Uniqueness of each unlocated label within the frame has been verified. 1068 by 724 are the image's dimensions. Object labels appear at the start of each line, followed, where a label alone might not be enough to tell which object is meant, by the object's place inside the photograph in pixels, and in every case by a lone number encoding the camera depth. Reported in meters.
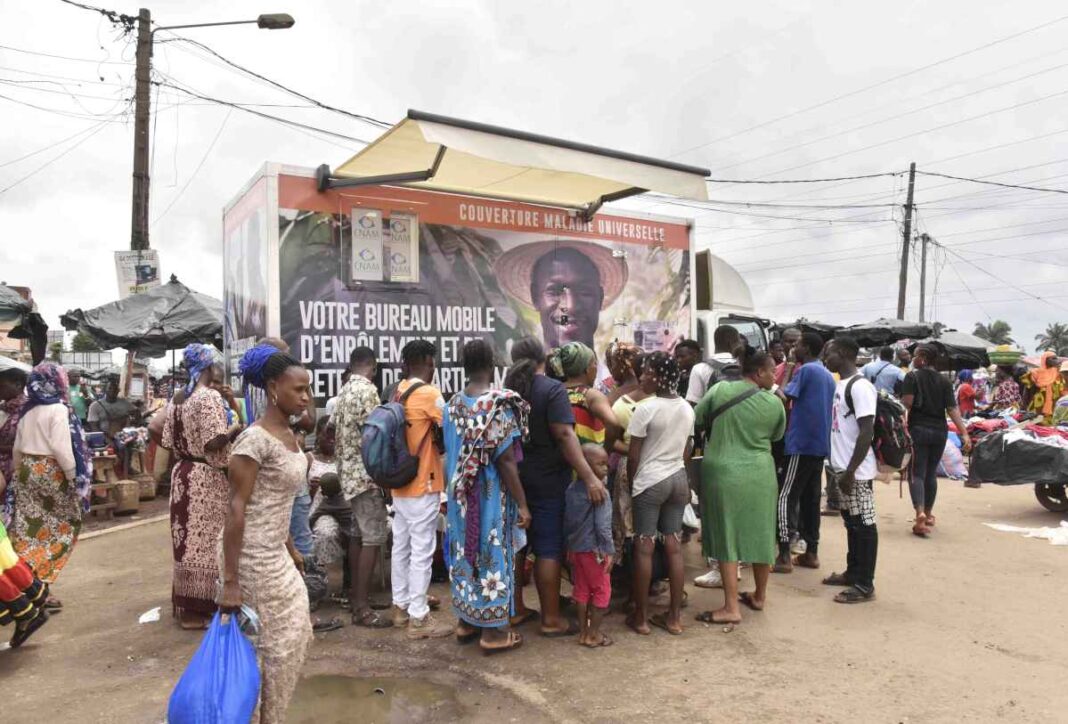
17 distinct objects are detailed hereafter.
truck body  5.46
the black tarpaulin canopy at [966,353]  16.59
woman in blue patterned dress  4.04
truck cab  9.06
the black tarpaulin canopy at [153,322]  9.75
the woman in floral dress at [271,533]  2.62
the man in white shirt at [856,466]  4.90
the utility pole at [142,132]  10.53
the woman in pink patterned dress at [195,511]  4.58
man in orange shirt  4.58
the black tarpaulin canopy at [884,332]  16.69
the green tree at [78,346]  44.53
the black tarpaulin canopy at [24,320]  8.41
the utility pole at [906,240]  26.34
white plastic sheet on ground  6.70
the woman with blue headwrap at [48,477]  4.92
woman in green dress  4.61
